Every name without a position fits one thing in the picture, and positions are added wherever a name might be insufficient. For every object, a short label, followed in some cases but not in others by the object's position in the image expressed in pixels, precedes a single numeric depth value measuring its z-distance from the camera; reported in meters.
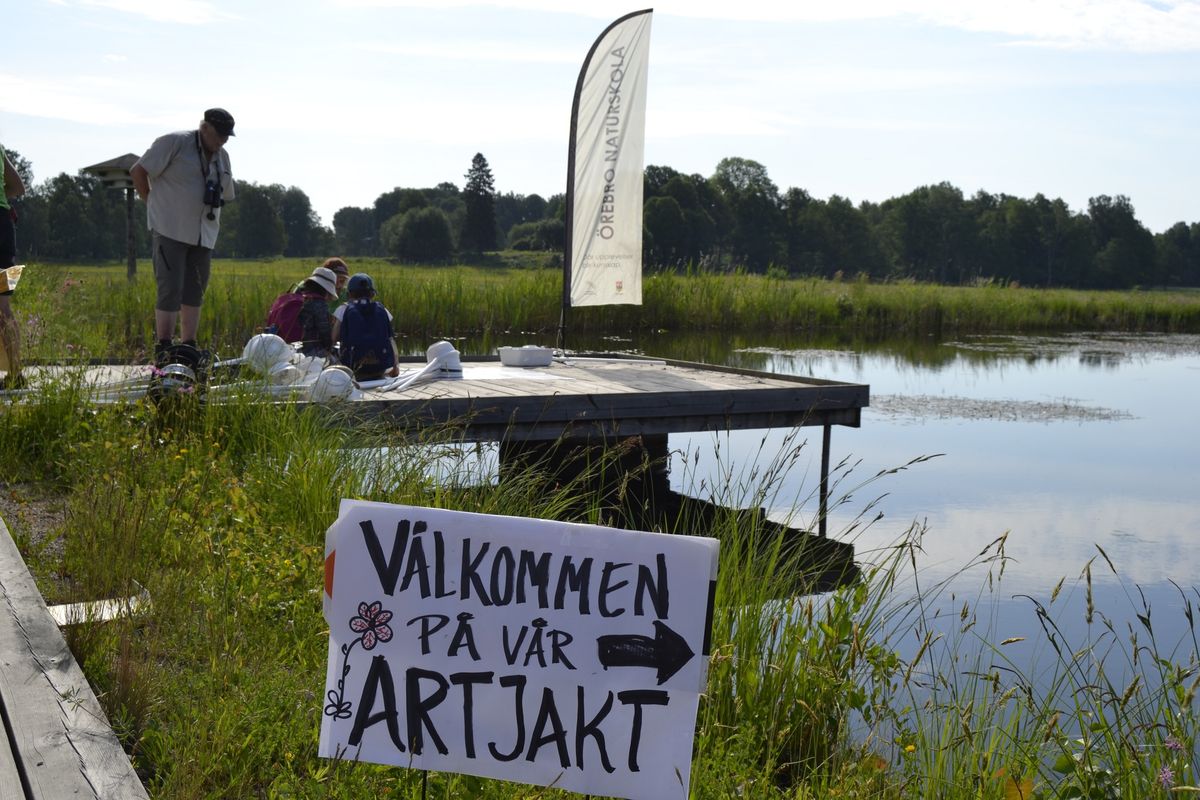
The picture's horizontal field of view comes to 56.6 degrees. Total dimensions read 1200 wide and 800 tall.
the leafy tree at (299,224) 97.07
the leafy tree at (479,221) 83.62
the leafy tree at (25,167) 61.99
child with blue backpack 7.93
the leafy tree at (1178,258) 81.62
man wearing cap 6.91
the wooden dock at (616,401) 7.28
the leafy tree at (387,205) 107.56
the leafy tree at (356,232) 102.50
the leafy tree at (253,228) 82.44
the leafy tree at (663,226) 66.81
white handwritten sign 2.12
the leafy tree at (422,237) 76.69
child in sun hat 8.34
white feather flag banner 11.11
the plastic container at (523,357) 10.05
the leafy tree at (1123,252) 78.81
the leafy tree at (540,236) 78.00
